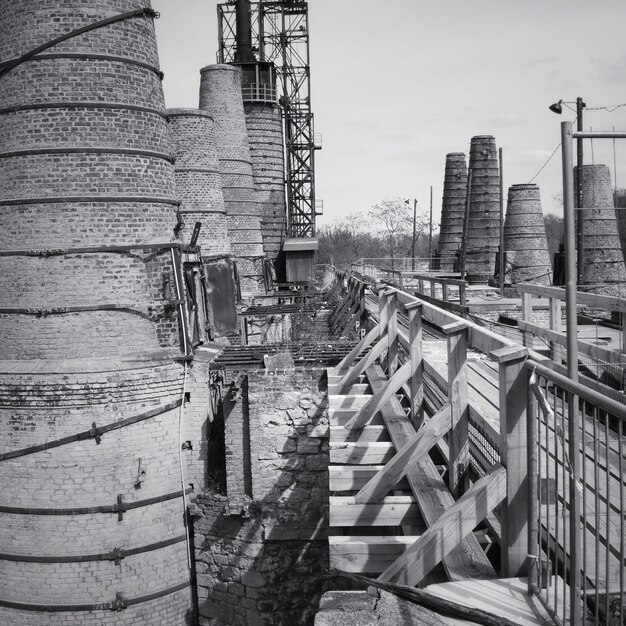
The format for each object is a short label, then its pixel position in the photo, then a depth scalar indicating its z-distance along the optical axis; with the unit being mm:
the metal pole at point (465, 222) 27116
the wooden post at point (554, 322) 7023
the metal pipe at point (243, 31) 33594
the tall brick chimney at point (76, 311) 7871
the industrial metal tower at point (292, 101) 34812
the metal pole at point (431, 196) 48031
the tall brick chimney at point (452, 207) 36969
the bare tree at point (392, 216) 69488
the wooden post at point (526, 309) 8180
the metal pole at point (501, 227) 25148
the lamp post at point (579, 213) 17809
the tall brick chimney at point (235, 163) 21750
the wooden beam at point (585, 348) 5797
